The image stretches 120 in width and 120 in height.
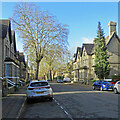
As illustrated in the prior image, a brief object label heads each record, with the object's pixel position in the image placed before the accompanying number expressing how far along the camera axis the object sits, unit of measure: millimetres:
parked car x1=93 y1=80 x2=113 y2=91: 22328
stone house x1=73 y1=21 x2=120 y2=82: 41812
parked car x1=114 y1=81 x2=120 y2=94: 17969
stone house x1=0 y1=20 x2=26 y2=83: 25172
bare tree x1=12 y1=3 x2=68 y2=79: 34094
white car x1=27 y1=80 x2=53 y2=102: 12711
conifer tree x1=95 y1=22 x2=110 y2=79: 37531
